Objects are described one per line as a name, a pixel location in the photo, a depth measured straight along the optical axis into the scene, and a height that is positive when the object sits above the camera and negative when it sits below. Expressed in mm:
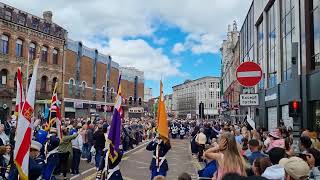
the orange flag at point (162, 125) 6624 -527
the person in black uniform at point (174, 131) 25665 -2627
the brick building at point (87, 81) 33359 +3570
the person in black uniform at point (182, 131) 25569 -2662
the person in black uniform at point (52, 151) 7439 -1415
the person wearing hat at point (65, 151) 8330 -1586
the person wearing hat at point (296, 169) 2583 -647
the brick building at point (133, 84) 51934 +4326
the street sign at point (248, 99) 6826 +188
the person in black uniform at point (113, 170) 5615 -1479
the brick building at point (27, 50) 25092 +5801
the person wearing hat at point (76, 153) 9339 -1847
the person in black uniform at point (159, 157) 6586 -1362
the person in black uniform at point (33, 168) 4552 -1172
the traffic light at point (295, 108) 8062 -46
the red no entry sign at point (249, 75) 6515 +802
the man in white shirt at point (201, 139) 10739 -1458
